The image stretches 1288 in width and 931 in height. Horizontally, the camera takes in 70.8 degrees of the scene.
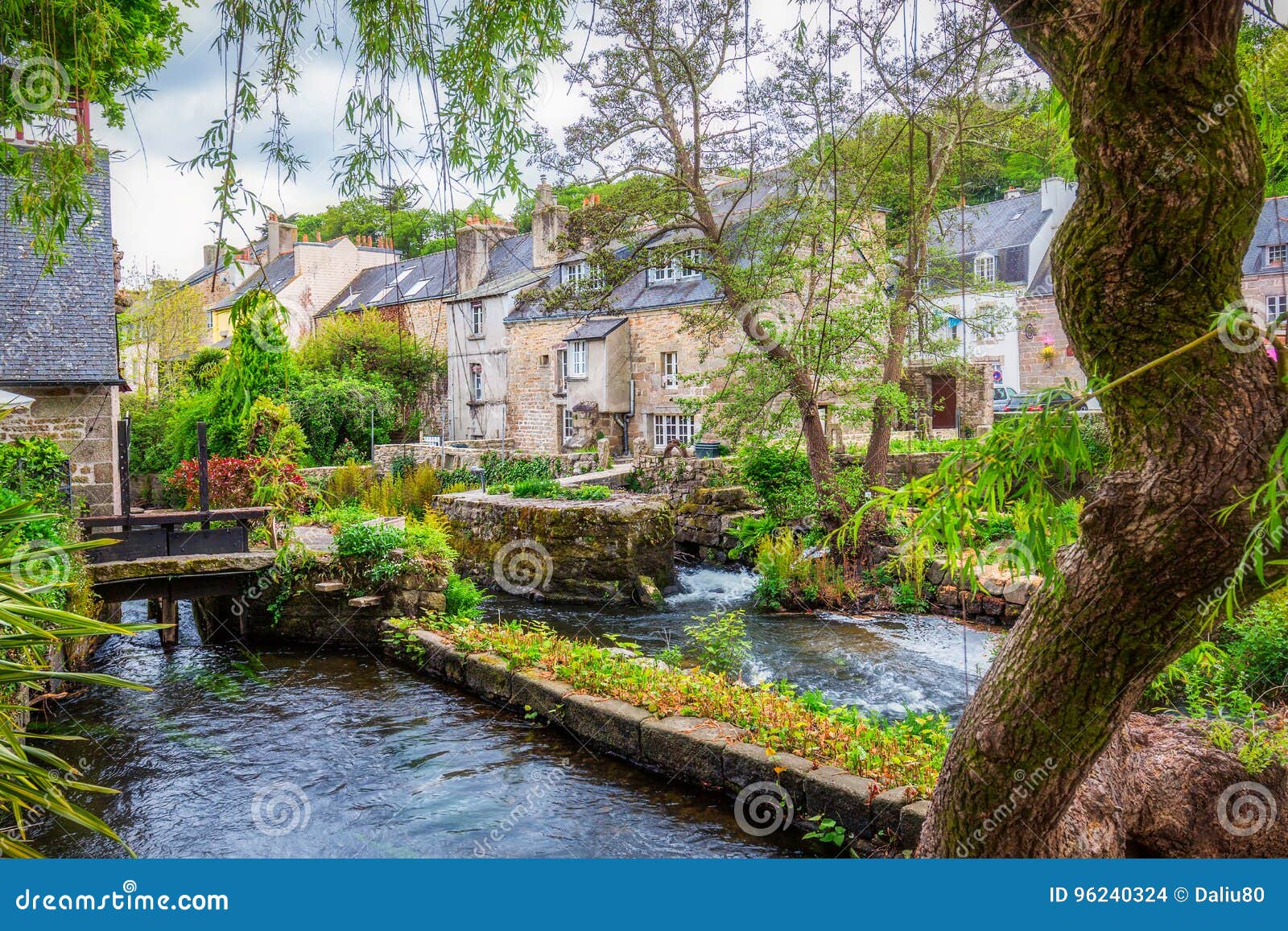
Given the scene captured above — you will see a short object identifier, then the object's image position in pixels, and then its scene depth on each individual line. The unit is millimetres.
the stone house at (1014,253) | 25906
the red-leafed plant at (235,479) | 10938
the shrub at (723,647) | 8117
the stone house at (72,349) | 11211
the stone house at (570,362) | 22562
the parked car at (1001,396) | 24875
